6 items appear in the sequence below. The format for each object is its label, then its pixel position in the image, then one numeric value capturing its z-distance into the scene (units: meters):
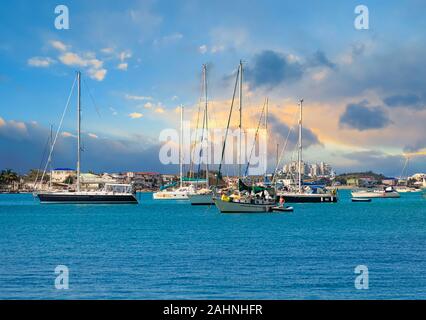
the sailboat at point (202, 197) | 107.81
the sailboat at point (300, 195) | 110.31
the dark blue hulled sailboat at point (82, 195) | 100.94
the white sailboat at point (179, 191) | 122.62
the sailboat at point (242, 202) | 72.12
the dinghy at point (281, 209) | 77.40
